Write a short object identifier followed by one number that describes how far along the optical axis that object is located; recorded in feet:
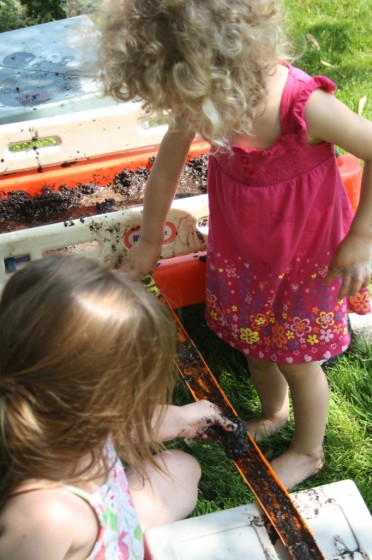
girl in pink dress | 4.33
